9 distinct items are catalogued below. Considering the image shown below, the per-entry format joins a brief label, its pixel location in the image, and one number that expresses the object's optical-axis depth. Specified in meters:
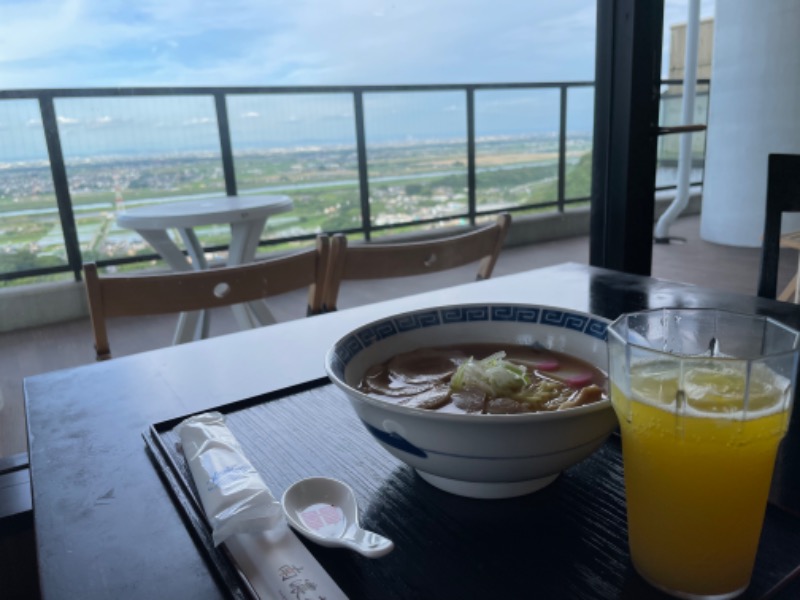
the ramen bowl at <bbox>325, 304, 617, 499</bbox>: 0.38
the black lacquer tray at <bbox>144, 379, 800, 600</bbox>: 0.37
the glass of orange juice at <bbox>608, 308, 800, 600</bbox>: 0.33
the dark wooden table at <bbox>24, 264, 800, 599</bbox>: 0.37
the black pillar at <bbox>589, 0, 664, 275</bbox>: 1.90
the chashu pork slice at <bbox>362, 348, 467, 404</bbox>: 0.51
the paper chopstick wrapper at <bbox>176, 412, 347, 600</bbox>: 0.37
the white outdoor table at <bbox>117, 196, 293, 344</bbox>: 2.12
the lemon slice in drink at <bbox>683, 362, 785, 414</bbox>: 0.33
